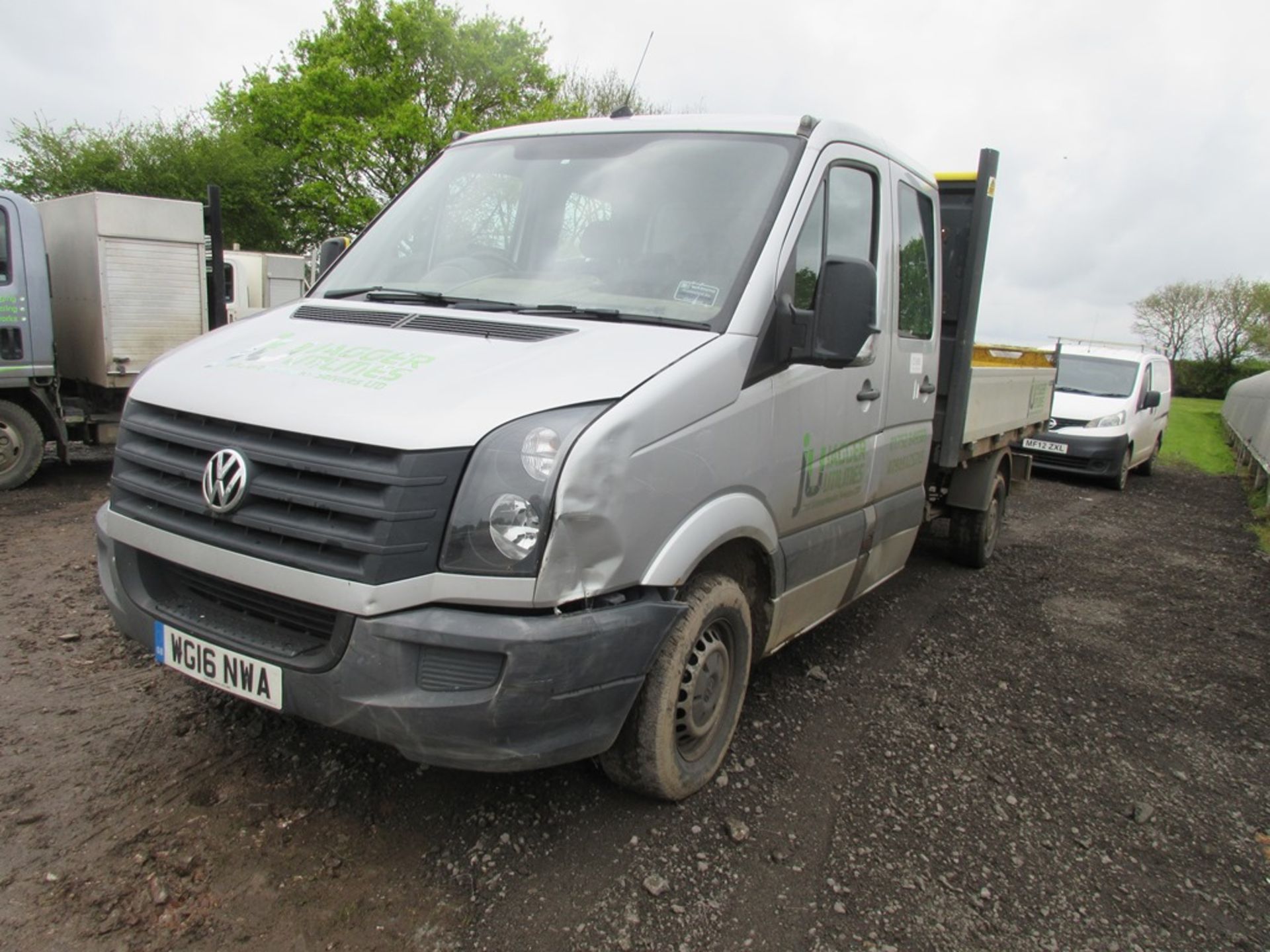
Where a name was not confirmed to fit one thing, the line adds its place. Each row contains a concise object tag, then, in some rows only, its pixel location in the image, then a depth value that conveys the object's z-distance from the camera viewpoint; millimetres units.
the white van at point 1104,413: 11695
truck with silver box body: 7742
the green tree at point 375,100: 27953
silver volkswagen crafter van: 2332
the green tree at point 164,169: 23312
